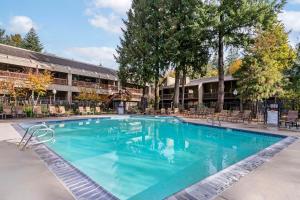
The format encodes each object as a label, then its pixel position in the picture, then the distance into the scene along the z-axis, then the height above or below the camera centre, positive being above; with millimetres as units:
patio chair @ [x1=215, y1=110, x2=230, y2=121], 11457 -877
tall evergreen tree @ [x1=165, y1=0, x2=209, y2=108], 14298 +6031
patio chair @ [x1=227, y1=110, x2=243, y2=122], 10724 -910
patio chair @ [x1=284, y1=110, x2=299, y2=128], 8380 -823
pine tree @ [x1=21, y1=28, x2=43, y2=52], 33201 +13292
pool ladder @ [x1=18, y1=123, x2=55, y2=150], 4386 -1282
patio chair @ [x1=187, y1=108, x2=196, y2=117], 14041 -904
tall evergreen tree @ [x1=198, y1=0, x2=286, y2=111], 13363 +7391
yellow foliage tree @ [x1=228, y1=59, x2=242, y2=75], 26278 +6600
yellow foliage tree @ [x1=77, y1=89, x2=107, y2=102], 18602 +757
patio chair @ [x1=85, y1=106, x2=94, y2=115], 15503 -895
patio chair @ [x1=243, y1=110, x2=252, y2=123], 10243 -829
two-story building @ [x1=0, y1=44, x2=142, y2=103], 17536 +3905
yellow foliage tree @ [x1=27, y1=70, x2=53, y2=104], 14329 +1863
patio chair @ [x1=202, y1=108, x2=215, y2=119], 13224 -775
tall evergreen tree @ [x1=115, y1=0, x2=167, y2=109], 15449 +5665
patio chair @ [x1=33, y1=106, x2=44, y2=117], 12584 -773
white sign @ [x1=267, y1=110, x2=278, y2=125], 8573 -747
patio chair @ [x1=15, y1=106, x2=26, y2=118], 12178 -841
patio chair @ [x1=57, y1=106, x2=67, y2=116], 13667 -819
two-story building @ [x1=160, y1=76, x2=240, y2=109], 20262 +1651
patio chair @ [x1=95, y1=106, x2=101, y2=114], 16000 -823
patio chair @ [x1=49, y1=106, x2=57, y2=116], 13284 -798
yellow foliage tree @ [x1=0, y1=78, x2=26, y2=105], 13453 +1172
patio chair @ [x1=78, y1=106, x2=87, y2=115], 15200 -839
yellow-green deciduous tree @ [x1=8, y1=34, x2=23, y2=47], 32891 +13637
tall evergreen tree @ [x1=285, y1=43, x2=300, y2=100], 12472 +2179
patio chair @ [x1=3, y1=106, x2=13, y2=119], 11681 -812
